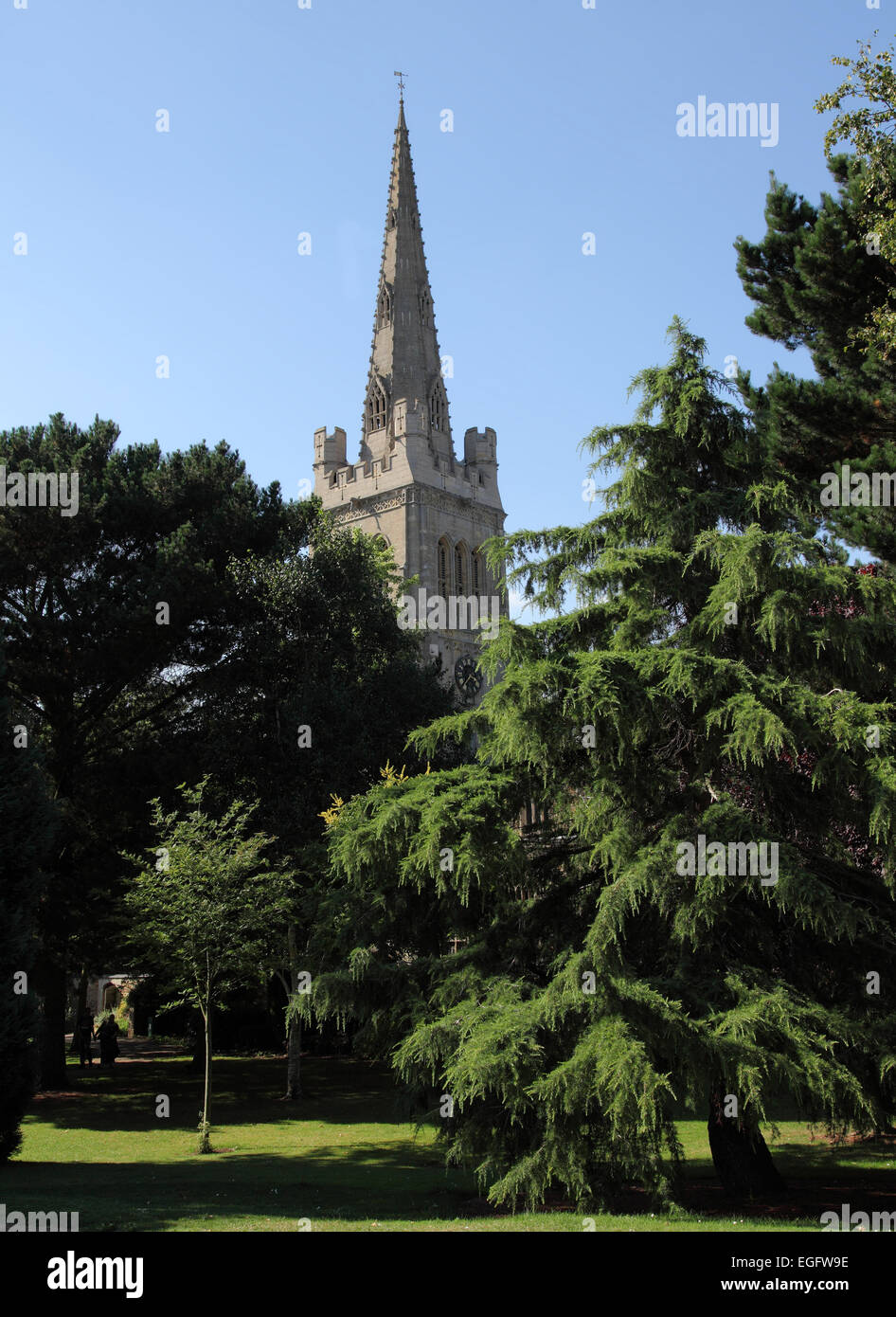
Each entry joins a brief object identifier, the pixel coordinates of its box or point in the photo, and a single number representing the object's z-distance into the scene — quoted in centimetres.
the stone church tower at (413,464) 6531
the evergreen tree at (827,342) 1441
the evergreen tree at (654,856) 1052
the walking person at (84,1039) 3125
